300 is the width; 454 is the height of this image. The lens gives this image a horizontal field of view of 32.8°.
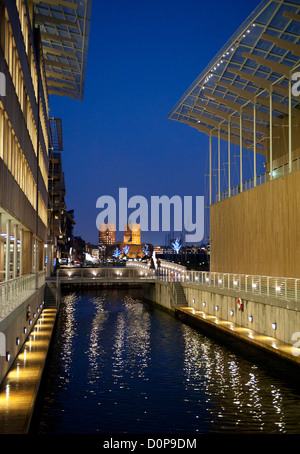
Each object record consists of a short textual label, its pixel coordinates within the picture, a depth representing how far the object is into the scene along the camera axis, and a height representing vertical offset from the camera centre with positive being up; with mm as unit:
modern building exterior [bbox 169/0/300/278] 29547 +11087
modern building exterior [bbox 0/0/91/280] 18984 +8662
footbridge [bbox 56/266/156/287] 51844 -2219
